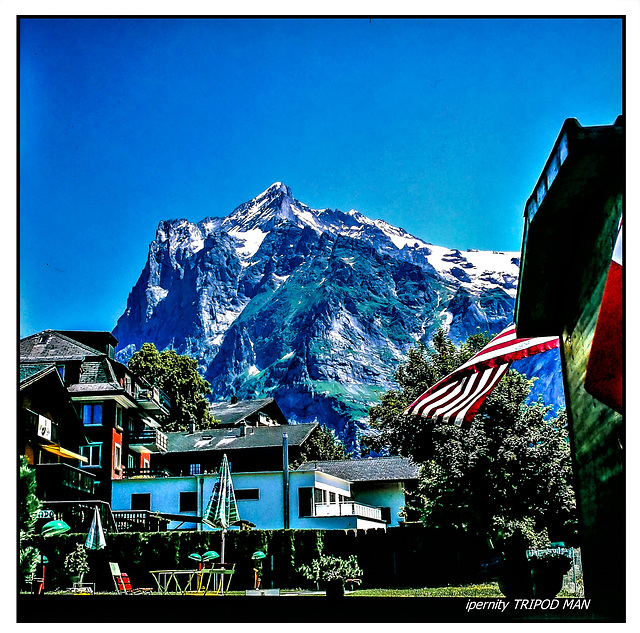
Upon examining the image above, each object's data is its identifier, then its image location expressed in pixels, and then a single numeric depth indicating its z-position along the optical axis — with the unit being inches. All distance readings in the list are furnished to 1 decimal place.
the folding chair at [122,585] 707.5
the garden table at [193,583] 688.5
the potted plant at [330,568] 732.0
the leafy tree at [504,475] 776.3
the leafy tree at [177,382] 1765.5
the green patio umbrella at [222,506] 677.3
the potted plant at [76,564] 764.0
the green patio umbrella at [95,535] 671.8
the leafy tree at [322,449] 1552.7
